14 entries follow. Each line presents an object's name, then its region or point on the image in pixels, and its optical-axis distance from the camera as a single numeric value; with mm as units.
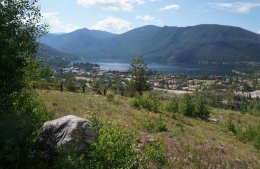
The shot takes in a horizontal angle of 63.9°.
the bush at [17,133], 6179
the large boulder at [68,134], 6989
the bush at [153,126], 13629
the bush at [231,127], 21424
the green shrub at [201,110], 25703
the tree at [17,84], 6347
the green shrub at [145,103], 22147
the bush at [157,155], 8495
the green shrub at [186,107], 25269
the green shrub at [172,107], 25739
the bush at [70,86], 31950
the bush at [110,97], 22181
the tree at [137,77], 39217
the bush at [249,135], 17663
